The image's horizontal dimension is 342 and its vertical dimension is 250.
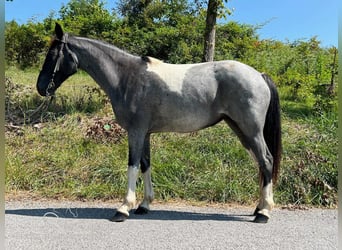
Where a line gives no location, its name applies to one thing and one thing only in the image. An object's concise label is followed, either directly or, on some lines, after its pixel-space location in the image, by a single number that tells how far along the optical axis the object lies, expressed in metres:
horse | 4.55
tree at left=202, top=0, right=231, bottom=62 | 7.99
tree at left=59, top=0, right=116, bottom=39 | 12.08
